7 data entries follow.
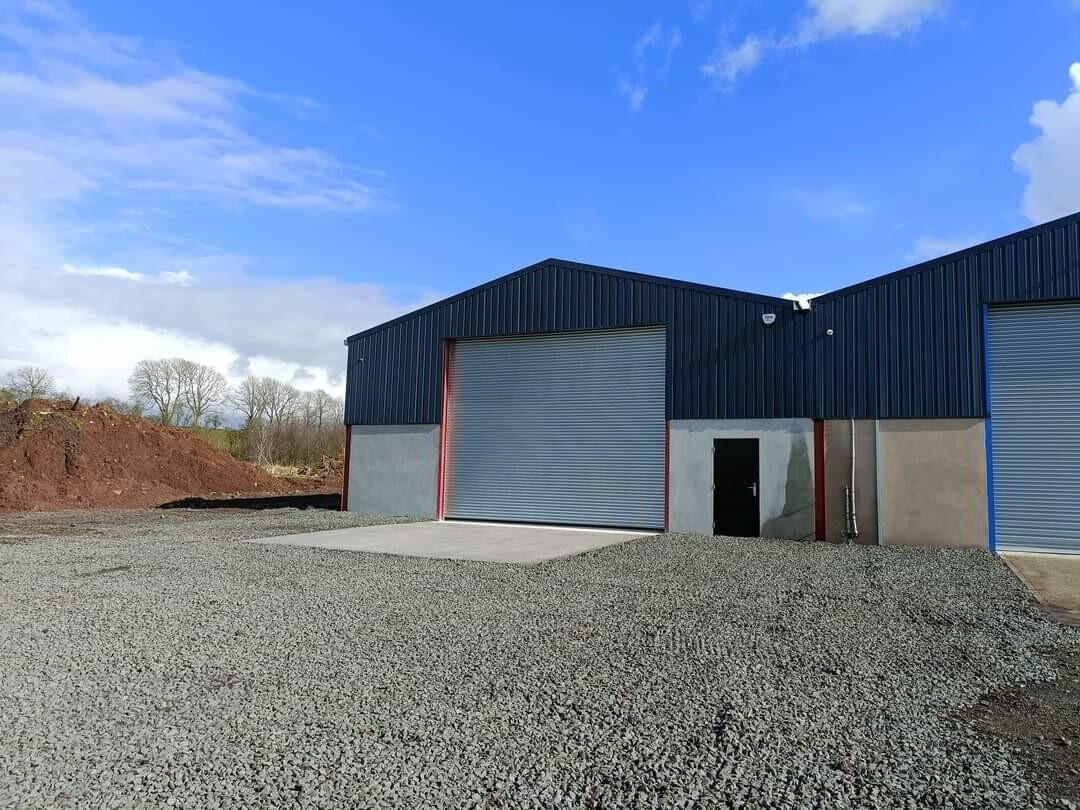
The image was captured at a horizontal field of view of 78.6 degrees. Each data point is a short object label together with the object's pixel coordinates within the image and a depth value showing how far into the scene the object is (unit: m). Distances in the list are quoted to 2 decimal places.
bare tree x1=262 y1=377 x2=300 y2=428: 48.69
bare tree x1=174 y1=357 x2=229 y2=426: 49.34
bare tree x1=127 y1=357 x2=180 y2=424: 48.84
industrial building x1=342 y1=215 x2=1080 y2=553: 12.59
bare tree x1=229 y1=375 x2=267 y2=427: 48.06
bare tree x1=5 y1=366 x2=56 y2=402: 39.34
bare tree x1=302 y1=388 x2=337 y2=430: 45.44
